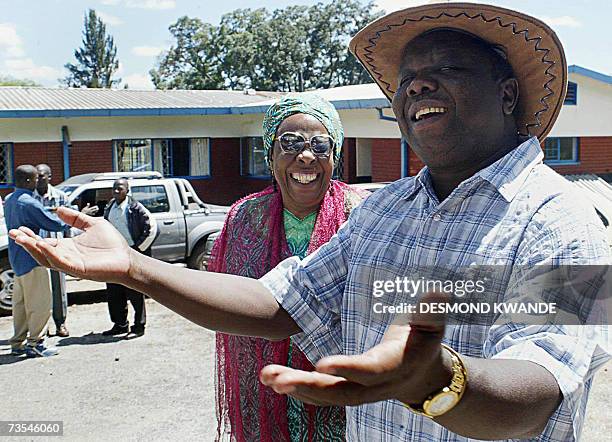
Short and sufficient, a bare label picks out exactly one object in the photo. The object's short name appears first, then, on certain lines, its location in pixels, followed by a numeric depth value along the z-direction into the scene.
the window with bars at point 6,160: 17.78
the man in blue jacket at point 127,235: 7.86
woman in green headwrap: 2.63
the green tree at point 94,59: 65.81
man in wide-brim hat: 1.10
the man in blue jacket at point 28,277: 6.84
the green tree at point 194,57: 47.62
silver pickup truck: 10.09
